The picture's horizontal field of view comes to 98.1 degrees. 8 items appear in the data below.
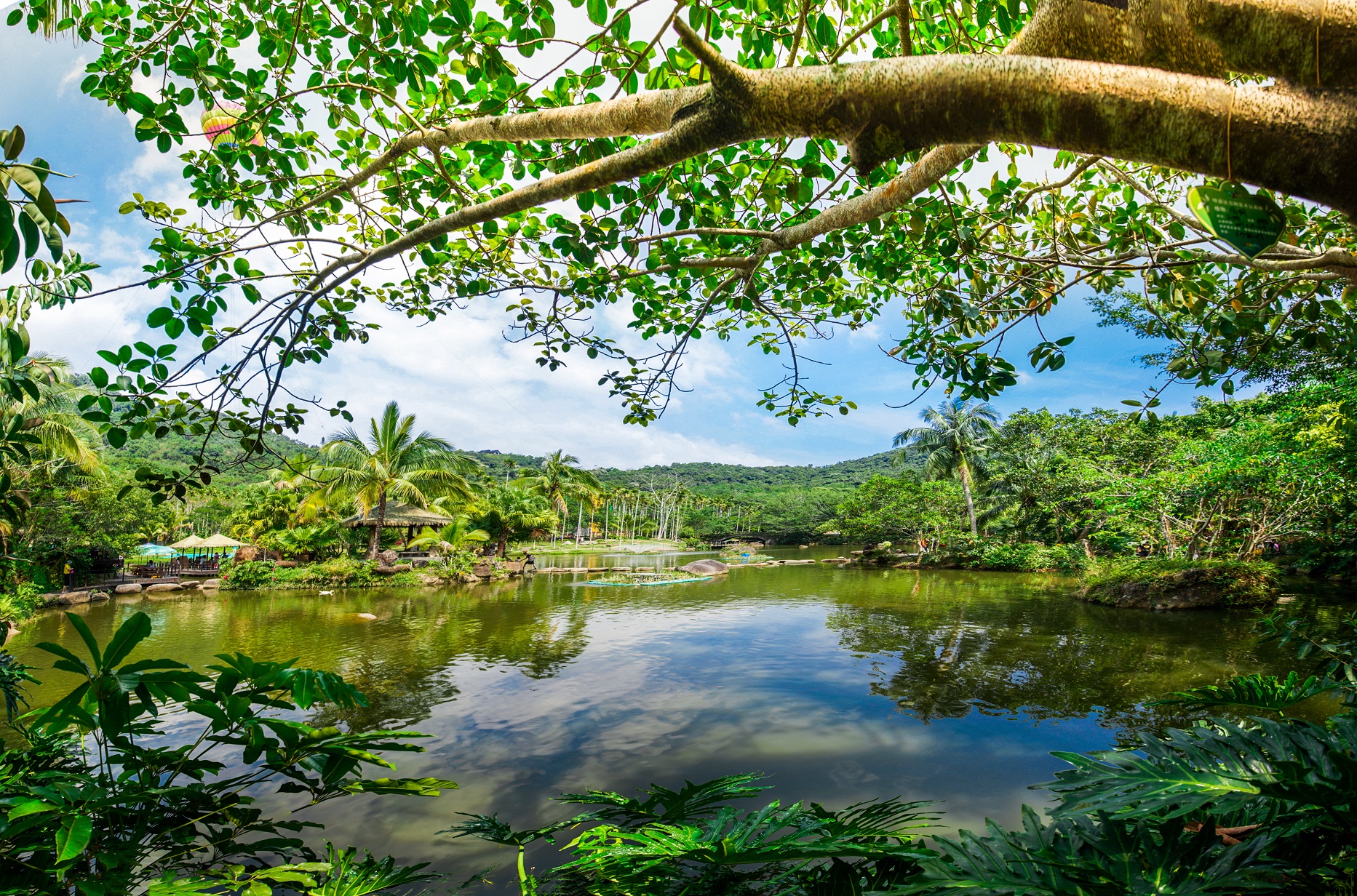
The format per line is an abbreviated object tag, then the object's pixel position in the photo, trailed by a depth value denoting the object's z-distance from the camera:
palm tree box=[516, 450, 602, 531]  32.50
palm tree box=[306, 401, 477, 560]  19.33
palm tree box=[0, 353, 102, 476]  12.47
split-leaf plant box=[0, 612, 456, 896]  1.37
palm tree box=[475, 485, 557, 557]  25.58
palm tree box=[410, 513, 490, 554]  20.60
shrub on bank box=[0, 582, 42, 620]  10.41
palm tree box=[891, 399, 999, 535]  28.83
